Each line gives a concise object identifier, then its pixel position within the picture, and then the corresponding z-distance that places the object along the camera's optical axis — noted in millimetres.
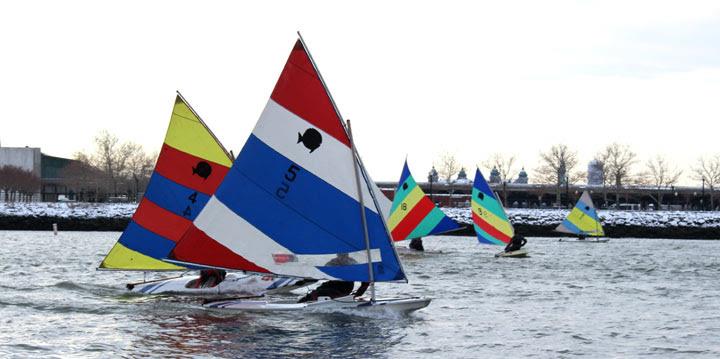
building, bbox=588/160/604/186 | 187425
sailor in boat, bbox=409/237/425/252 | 56938
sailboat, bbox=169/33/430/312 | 24562
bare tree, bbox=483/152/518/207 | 194875
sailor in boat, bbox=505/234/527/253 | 54625
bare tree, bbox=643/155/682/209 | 188200
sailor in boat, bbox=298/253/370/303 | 25453
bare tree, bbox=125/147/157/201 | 183750
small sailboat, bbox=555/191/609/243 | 81688
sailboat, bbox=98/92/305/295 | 30812
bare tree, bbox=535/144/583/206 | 178500
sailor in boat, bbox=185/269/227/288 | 29750
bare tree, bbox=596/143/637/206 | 182625
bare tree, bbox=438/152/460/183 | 198250
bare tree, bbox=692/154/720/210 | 184625
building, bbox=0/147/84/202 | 182875
